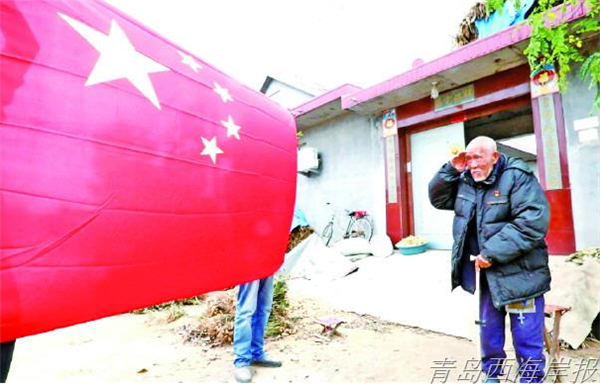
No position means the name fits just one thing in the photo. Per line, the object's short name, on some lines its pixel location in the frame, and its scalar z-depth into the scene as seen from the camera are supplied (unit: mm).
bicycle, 6391
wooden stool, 1941
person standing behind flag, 2213
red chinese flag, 803
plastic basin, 5363
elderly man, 1791
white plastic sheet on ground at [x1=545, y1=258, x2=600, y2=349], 2510
